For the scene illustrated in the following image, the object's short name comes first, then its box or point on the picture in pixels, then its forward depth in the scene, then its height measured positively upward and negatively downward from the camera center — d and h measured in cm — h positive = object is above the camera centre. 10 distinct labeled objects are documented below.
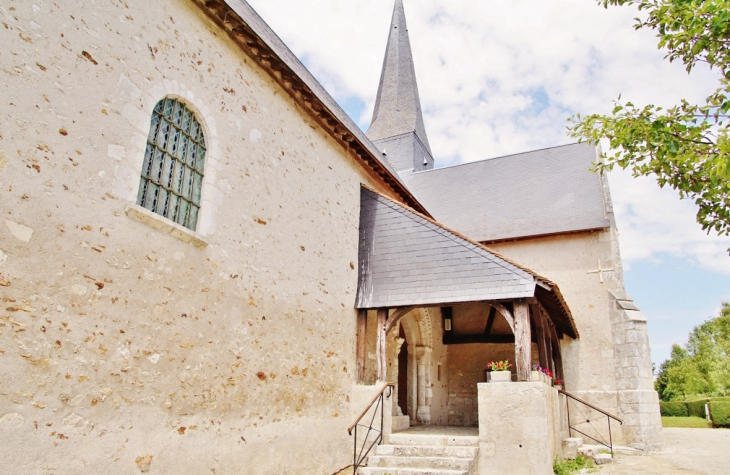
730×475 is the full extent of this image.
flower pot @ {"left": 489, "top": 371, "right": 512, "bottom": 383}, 668 +21
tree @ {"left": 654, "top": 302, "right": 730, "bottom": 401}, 3008 +208
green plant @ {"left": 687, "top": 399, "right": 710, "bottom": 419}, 2355 -46
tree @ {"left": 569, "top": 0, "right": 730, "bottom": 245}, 445 +250
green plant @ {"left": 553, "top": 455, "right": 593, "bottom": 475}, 699 -103
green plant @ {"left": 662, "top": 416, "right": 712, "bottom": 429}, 1881 -94
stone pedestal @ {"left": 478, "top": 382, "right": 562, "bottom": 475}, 611 -44
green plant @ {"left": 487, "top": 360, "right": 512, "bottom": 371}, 685 +33
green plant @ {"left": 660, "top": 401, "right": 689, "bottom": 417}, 2648 -56
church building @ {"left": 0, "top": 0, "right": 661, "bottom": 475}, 344 +105
